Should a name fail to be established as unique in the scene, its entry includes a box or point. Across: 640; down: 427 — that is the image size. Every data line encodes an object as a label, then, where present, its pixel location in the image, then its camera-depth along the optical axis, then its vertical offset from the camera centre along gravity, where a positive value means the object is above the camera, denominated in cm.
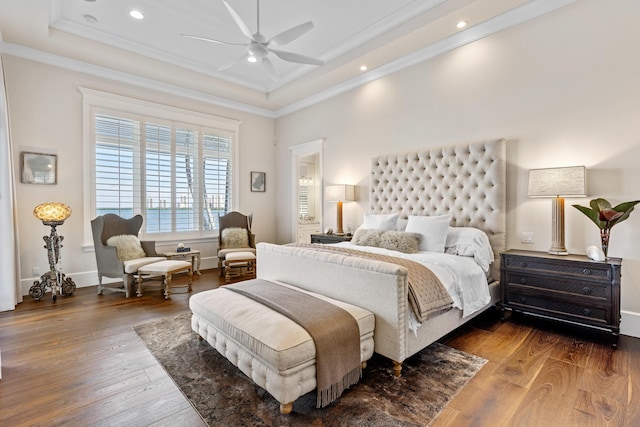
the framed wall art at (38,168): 421 +65
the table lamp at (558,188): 290 +23
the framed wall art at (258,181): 666 +71
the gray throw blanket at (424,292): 224 -61
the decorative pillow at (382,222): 417 -13
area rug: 179 -118
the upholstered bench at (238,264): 507 -86
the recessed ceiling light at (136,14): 367 +241
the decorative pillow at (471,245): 328 -36
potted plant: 271 -2
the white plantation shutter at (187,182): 561 +59
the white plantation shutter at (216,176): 596 +74
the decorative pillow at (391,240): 342 -32
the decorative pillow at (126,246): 444 -47
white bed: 222 -38
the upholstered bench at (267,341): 176 -81
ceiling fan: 299 +179
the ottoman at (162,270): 419 -77
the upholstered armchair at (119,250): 427 -52
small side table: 504 -72
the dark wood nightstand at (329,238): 494 -41
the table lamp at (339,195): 509 +30
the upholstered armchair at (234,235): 548 -41
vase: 281 -24
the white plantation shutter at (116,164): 482 +80
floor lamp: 395 -44
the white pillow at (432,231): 346 -21
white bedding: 269 -59
